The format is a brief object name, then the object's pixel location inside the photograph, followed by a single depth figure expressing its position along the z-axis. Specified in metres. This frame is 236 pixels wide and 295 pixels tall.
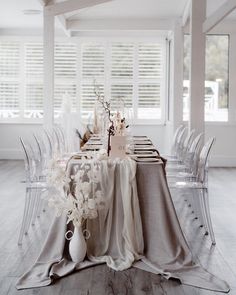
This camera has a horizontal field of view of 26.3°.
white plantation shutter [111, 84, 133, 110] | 10.81
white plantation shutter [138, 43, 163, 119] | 10.76
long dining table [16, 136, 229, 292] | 3.87
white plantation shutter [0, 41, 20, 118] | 10.85
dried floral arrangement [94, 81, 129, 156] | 4.57
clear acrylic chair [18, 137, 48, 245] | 4.64
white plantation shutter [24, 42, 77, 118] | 10.77
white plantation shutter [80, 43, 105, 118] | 10.74
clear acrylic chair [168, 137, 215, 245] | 4.73
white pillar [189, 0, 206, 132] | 6.75
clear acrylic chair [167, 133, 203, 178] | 5.41
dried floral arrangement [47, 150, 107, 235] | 3.75
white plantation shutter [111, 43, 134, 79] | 10.74
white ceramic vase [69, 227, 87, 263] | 3.78
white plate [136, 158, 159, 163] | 4.18
